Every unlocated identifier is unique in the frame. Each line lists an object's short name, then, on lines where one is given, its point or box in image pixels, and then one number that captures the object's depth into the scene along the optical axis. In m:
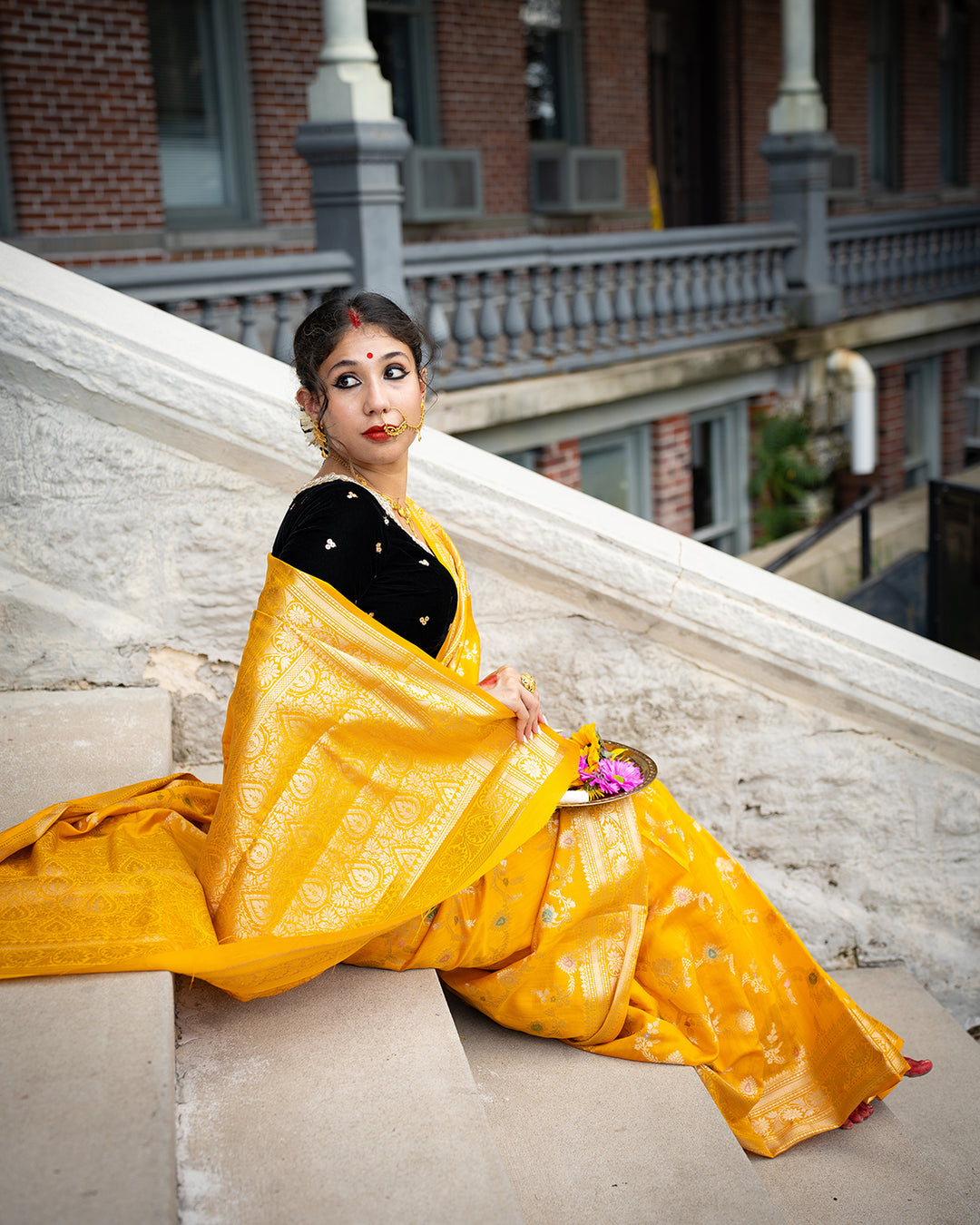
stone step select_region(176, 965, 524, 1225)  1.61
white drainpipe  8.94
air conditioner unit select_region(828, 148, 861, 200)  12.39
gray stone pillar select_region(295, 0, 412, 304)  5.89
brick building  7.14
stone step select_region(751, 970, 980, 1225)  2.20
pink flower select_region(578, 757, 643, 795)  2.24
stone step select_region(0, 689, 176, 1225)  1.41
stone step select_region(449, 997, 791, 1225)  1.87
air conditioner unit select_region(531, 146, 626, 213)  9.98
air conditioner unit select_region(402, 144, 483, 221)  8.97
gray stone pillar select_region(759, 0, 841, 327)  8.98
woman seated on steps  1.97
